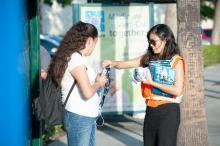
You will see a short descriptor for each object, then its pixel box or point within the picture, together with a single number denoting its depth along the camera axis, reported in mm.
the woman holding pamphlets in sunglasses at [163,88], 6183
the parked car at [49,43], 19931
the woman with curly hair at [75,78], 5794
